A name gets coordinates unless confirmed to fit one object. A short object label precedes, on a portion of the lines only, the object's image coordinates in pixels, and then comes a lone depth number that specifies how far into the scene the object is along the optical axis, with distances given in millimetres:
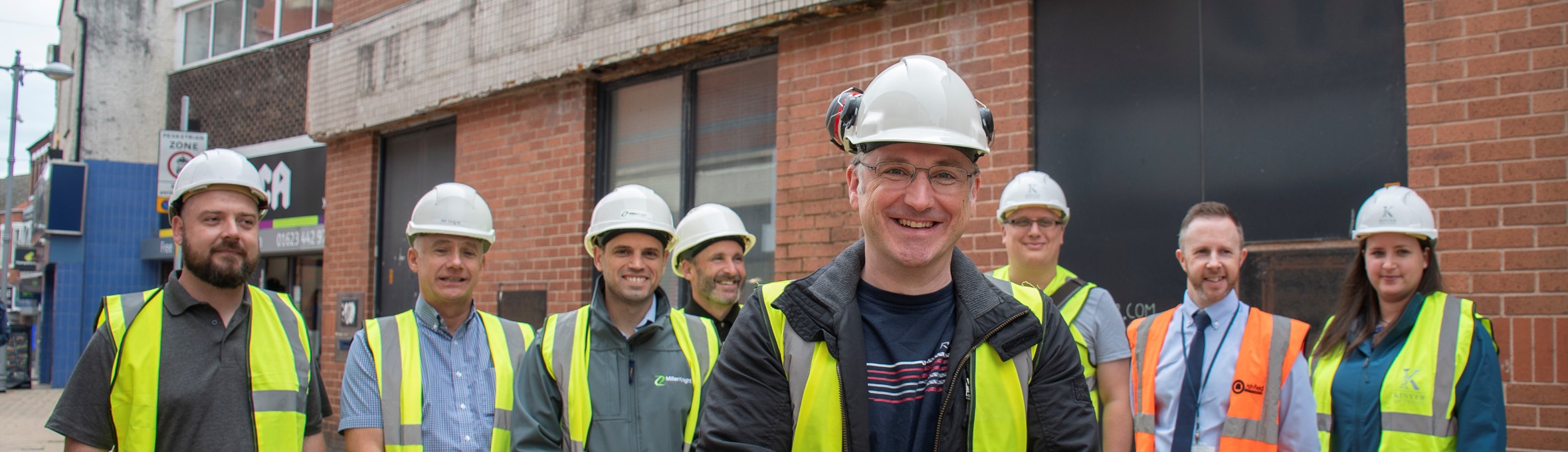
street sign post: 7492
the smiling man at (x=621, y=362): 3453
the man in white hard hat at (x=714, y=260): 5090
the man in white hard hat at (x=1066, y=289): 3695
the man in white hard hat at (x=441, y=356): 3584
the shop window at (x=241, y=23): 14438
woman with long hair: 3816
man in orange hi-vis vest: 3709
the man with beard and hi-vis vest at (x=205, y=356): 3191
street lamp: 18828
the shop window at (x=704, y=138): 7160
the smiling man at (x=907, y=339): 1967
